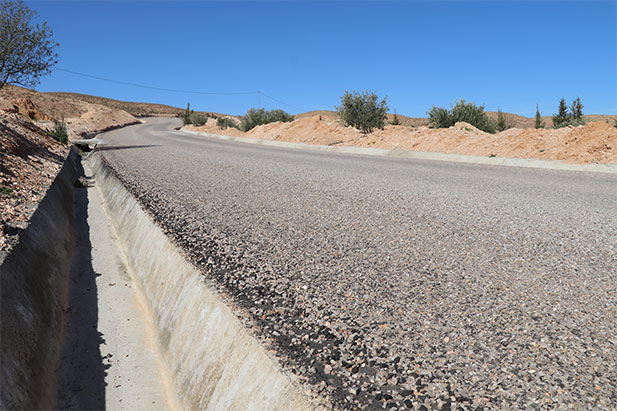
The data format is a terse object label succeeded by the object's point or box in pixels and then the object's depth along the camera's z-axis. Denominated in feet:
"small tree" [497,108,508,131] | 101.26
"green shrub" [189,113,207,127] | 199.52
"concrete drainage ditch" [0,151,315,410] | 9.82
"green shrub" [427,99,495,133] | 85.56
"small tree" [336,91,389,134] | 101.76
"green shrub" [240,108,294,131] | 149.18
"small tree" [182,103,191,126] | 214.73
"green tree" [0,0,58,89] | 64.80
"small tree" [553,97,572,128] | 114.21
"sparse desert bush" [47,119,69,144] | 63.46
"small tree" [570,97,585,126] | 112.47
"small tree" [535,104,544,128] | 104.47
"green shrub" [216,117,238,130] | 178.40
